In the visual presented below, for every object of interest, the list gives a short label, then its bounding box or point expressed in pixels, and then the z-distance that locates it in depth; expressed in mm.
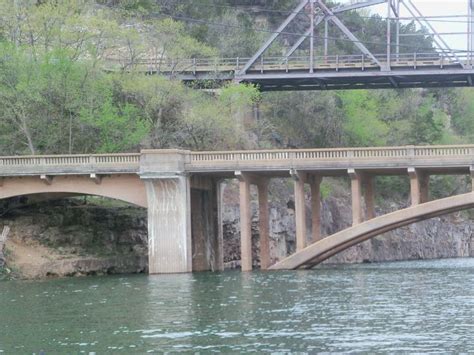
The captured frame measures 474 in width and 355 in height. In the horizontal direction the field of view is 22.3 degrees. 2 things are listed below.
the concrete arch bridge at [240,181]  60938
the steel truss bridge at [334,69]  90375
